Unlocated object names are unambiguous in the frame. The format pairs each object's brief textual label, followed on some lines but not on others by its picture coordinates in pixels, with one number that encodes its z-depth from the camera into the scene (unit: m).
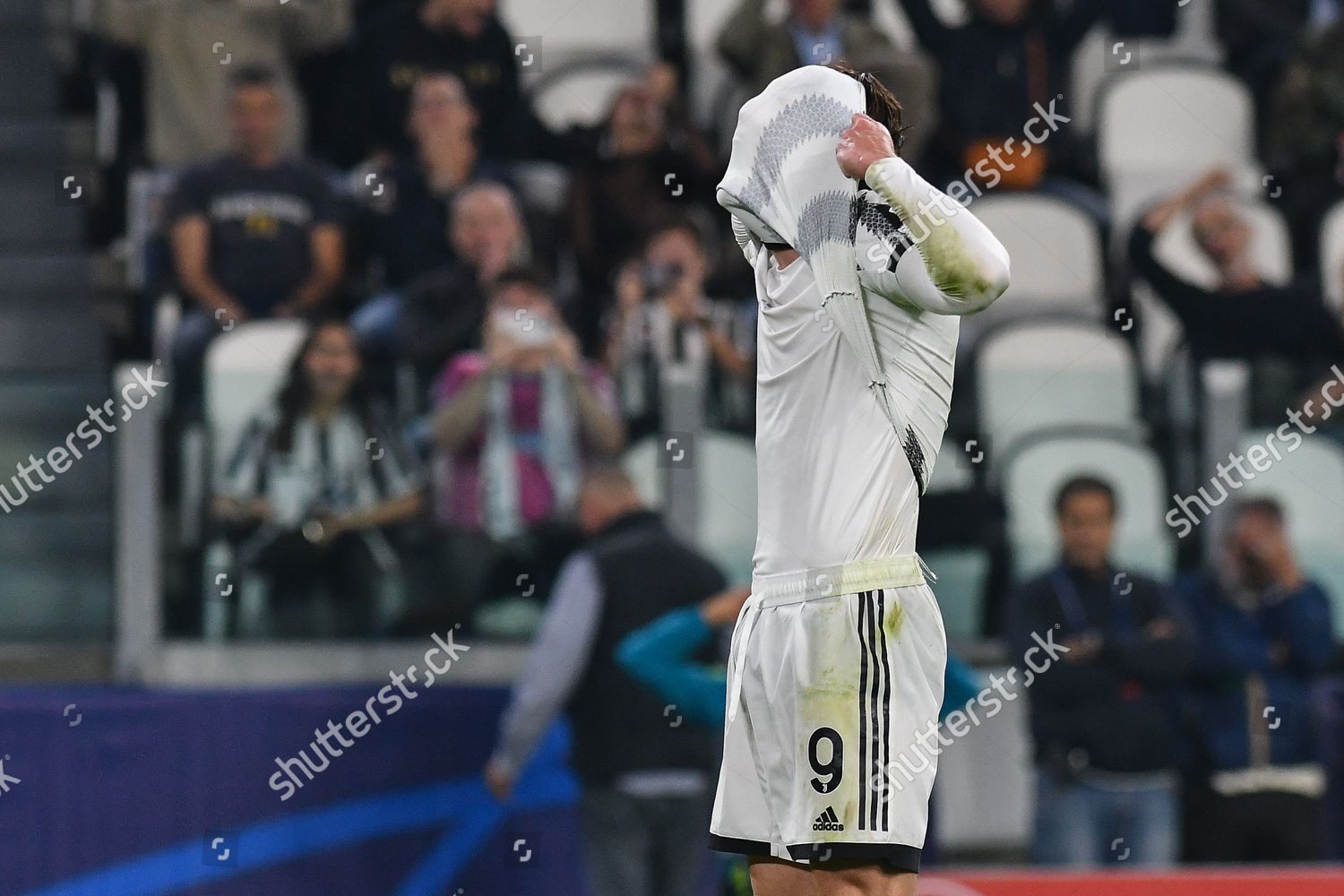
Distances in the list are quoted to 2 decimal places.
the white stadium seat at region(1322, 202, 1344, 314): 15.29
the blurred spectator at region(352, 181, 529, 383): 13.89
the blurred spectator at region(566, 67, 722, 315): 15.18
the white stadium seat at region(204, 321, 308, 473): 13.10
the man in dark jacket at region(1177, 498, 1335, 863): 13.17
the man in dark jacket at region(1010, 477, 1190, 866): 13.02
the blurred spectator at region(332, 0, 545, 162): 16.16
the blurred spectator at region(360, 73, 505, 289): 14.96
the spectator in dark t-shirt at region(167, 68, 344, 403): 14.45
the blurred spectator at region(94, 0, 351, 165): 15.80
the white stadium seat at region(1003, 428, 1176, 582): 13.82
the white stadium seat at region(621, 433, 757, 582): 13.32
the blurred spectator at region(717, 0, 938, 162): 16.53
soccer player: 5.53
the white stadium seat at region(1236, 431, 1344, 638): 14.16
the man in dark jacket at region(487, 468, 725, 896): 12.38
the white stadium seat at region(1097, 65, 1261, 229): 17.77
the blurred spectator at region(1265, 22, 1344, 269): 17.28
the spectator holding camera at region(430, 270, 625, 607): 13.20
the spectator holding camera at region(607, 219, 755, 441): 13.64
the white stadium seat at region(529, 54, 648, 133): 16.94
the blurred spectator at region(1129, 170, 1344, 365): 15.05
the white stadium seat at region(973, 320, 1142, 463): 14.55
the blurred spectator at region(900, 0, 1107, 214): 16.56
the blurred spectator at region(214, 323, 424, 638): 12.91
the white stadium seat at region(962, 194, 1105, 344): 16.12
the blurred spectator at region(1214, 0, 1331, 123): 17.87
